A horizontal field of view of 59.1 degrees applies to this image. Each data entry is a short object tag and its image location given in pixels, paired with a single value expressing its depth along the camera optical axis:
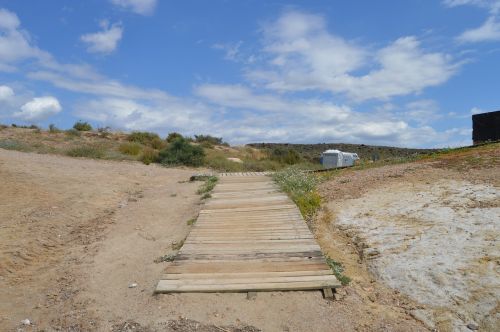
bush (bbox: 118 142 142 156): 20.36
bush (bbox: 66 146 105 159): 17.77
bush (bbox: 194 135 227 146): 32.01
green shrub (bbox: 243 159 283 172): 19.33
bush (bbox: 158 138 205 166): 18.56
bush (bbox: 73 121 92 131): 27.83
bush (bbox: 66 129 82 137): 23.95
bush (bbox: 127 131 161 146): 24.70
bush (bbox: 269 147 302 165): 24.62
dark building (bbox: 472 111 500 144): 13.09
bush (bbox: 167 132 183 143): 27.39
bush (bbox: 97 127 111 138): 25.51
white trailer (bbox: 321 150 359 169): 18.11
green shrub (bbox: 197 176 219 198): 10.30
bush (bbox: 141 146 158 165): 18.26
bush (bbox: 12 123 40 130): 26.31
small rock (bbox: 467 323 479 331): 3.61
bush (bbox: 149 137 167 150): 23.66
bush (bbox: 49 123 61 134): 24.34
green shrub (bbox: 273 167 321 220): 7.75
